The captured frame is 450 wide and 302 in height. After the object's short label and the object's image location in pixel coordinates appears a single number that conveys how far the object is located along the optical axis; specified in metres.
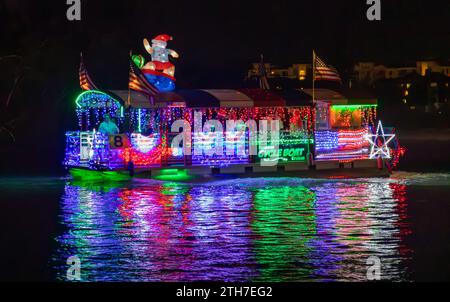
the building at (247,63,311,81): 153.88
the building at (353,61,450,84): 167.25
